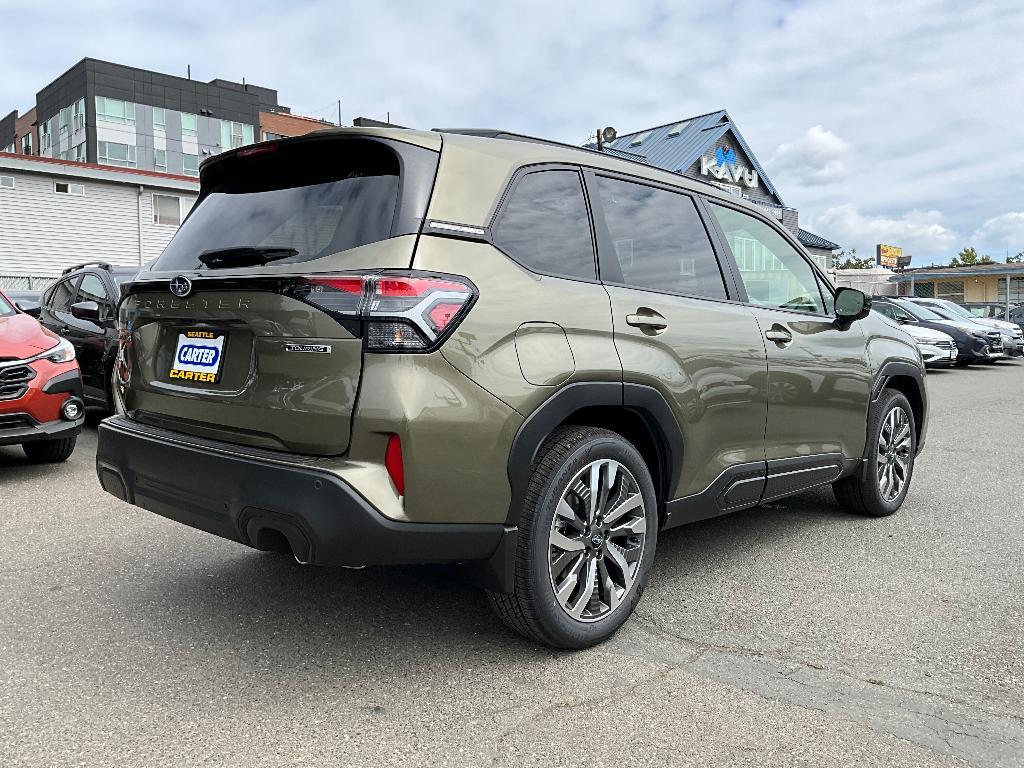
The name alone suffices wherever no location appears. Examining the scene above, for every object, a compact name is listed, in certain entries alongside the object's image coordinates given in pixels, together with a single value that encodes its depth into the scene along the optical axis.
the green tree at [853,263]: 92.39
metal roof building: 34.38
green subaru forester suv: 2.70
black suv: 7.91
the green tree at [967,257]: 83.94
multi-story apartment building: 54.00
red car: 6.09
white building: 26.58
